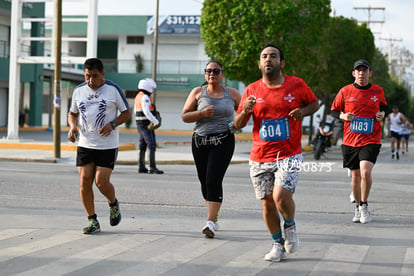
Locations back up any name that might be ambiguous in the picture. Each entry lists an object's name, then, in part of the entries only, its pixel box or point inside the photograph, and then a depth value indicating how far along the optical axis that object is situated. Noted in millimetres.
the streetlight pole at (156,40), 29234
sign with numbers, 54625
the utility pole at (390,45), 102438
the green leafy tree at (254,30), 25094
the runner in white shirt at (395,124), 26594
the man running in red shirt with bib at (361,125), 9141
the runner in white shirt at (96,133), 7750
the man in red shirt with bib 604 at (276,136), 6352
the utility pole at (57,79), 18828
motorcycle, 24156
